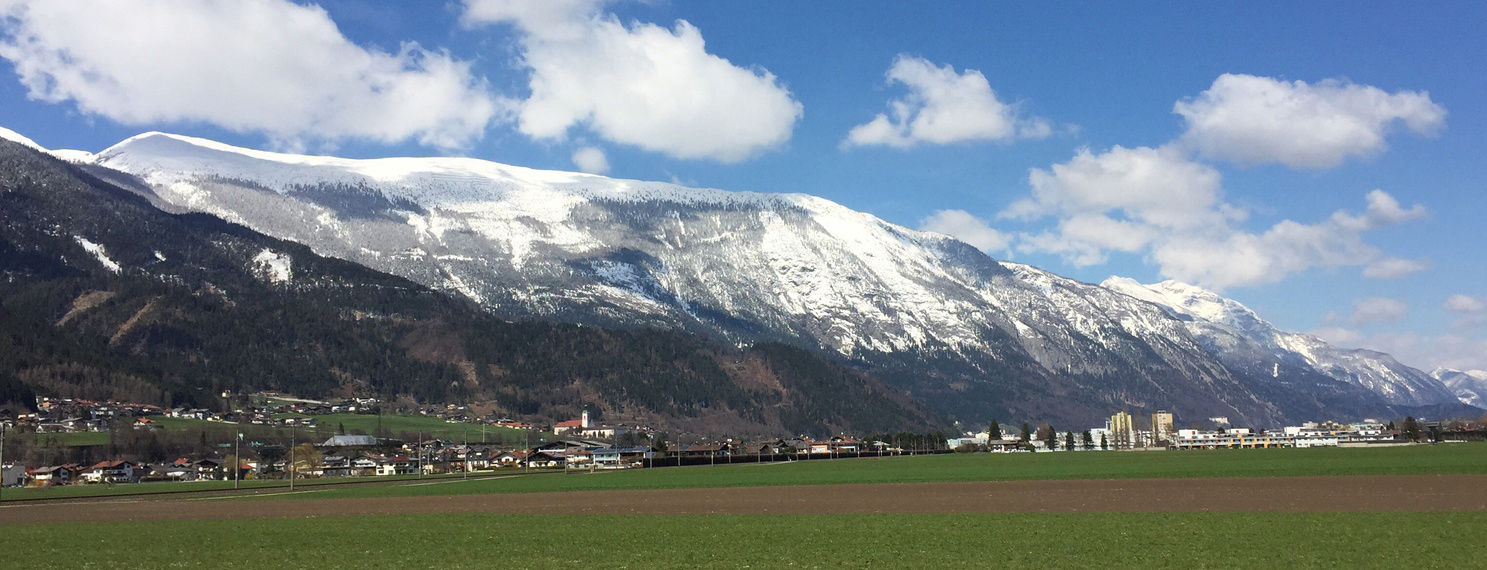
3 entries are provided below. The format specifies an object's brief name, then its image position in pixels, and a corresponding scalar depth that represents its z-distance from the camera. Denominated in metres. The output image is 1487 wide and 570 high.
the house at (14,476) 182.75
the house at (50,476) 191.12
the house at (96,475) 197.88
